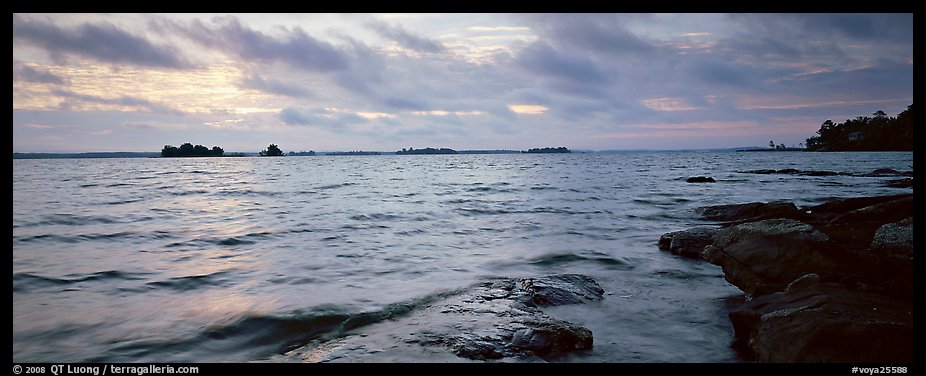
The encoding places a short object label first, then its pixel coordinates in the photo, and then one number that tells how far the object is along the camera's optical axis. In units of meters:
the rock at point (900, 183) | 26.86
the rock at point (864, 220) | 6.68
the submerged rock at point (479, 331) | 5.04
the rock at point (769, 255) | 6.20
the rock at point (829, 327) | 3.82
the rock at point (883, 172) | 38.97
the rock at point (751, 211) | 13.21
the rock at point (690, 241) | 10.16
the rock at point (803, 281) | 5.54
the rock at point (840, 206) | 12.45
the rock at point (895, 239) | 5.77
